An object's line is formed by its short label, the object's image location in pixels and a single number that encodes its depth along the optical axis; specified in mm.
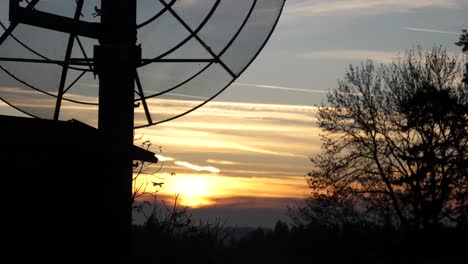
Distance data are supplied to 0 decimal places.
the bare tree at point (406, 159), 33188
